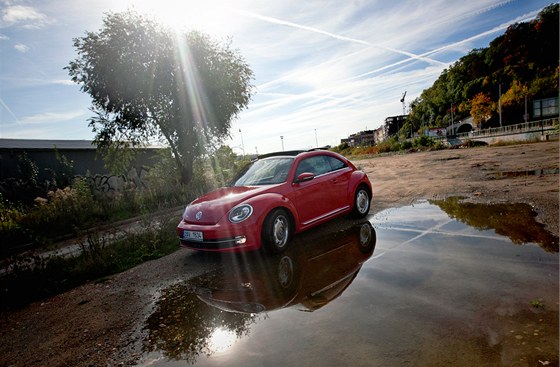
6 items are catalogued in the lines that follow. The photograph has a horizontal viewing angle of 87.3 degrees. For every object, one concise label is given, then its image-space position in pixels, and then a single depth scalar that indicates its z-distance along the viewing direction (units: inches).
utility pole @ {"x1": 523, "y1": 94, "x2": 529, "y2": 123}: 2175.2
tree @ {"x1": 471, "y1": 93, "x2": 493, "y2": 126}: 2549.2
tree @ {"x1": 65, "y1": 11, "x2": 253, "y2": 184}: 532.7
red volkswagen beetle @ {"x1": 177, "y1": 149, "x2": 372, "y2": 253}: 175.0
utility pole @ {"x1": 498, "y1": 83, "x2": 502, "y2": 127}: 2317.9
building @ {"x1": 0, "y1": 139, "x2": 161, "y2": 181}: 621.1
